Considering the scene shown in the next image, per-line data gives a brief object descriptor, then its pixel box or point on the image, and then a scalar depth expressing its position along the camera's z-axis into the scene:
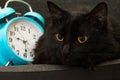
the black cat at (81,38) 0.51
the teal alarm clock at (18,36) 0.61
